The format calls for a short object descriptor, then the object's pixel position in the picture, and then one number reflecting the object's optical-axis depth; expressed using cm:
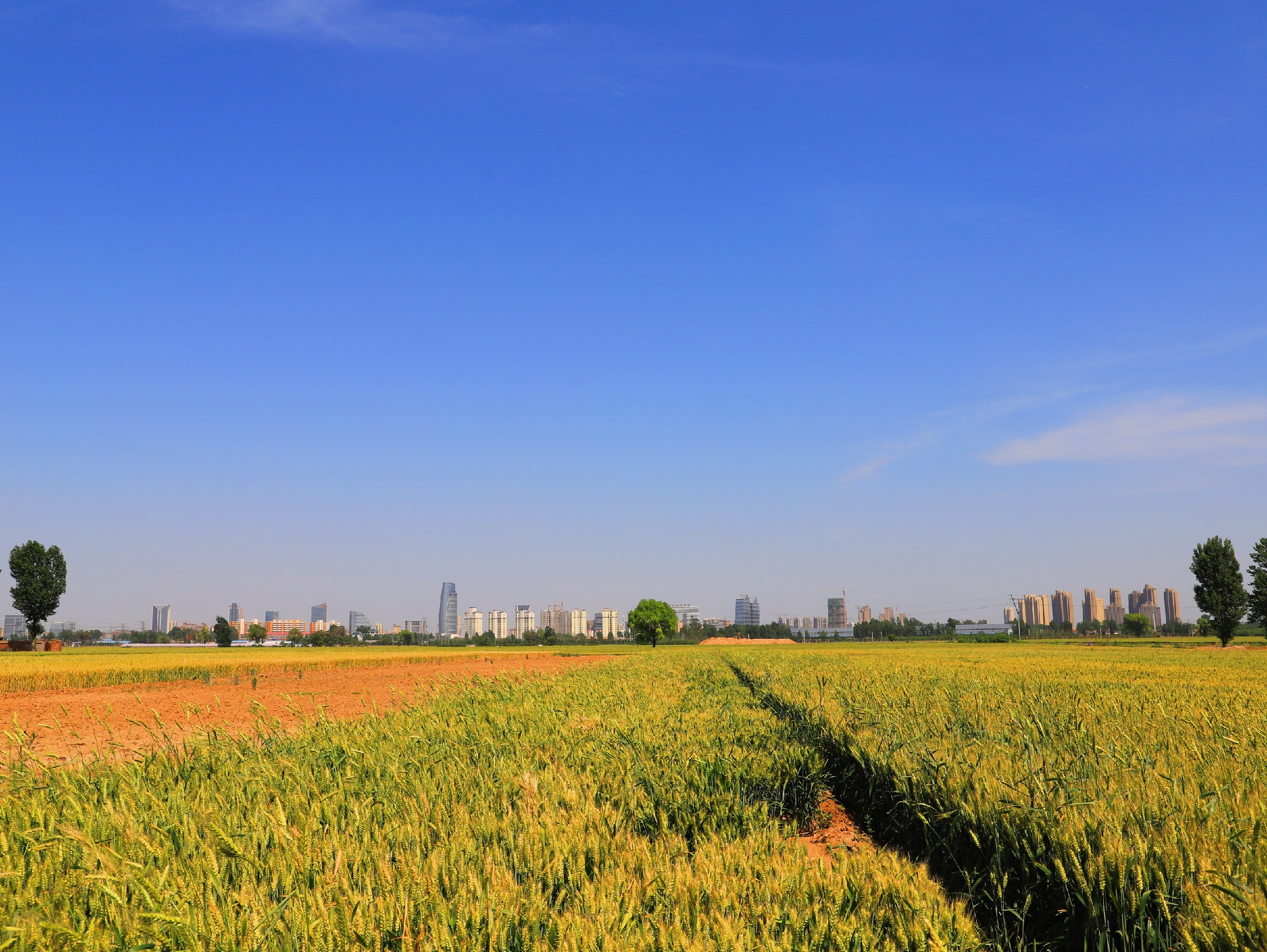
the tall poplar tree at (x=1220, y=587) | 7925
